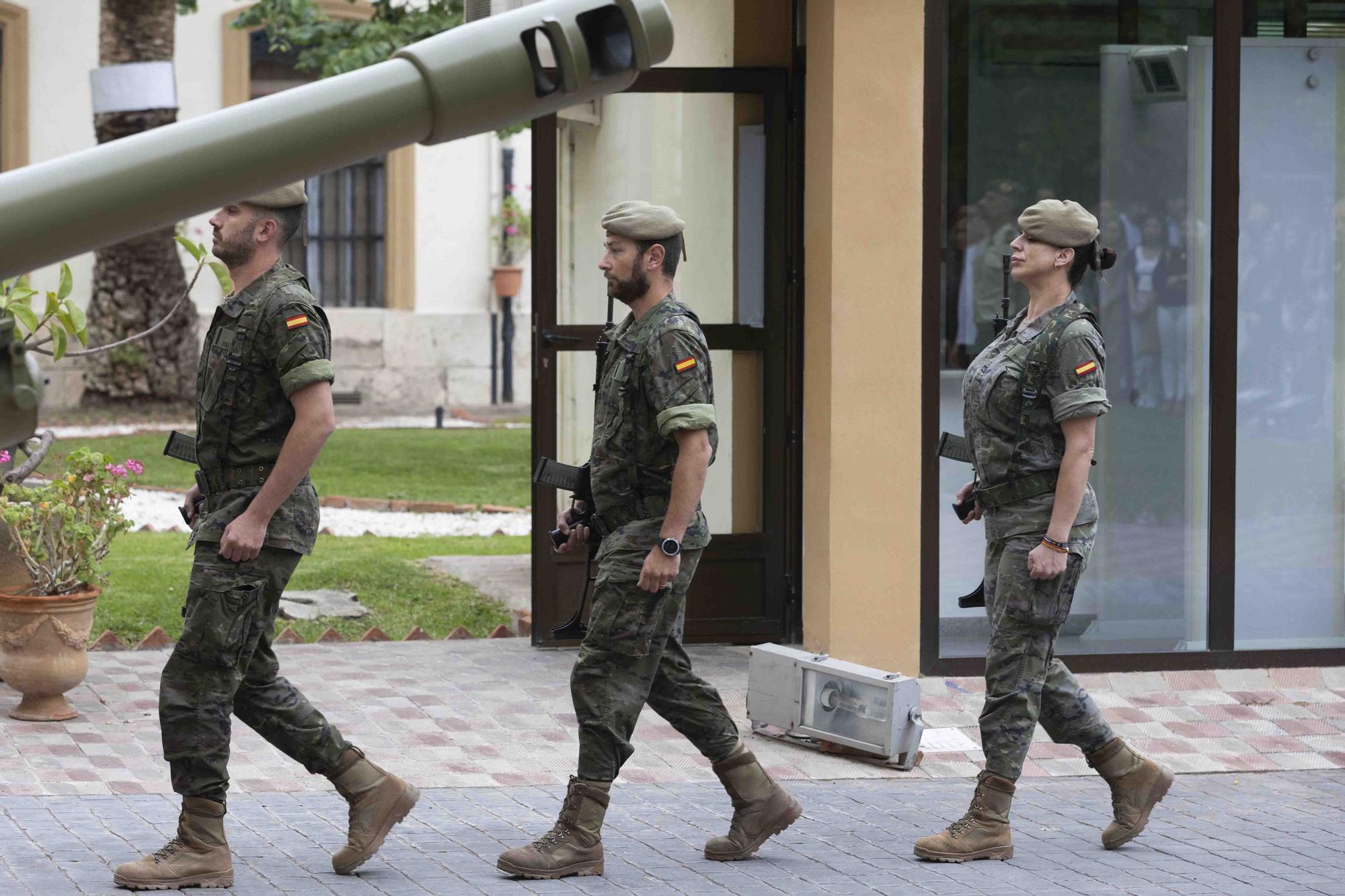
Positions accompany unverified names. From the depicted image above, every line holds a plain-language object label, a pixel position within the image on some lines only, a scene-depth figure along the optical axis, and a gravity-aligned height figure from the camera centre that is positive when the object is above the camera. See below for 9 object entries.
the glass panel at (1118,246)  16.16 +0.44
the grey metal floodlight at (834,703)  13.25 -1.30
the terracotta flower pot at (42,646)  13.91 -1.13
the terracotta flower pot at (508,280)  46.62 +0.79
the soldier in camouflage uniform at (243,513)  9.91 -0.46
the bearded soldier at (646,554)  10.55 -0.60
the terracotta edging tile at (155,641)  17.27 -1.38
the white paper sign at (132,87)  25.19 +1.72
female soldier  11.03 -0.50
